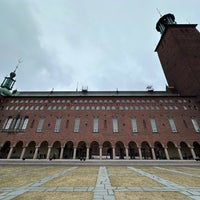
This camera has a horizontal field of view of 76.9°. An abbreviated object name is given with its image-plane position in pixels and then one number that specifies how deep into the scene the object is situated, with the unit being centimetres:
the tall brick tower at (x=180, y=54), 3119
